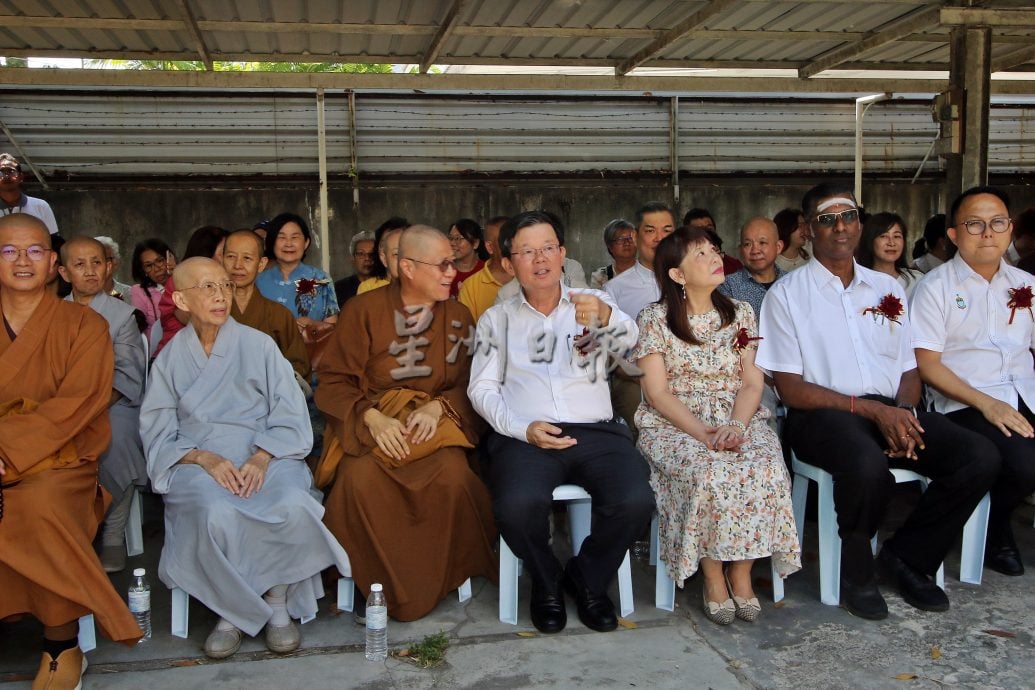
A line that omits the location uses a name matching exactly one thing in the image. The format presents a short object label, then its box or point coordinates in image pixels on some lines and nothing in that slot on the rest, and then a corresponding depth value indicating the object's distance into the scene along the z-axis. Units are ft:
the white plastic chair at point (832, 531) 12.75
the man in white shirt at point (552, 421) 11.94
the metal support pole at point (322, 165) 23.03
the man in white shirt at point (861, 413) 12.43
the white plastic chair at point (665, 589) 12.60
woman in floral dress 11.98
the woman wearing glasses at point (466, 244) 21.07
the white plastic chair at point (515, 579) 12.30
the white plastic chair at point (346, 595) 12.63
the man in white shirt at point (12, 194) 17.66
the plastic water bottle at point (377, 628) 11.10
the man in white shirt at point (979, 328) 14.12
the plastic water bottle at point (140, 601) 11.43
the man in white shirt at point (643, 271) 17.79
